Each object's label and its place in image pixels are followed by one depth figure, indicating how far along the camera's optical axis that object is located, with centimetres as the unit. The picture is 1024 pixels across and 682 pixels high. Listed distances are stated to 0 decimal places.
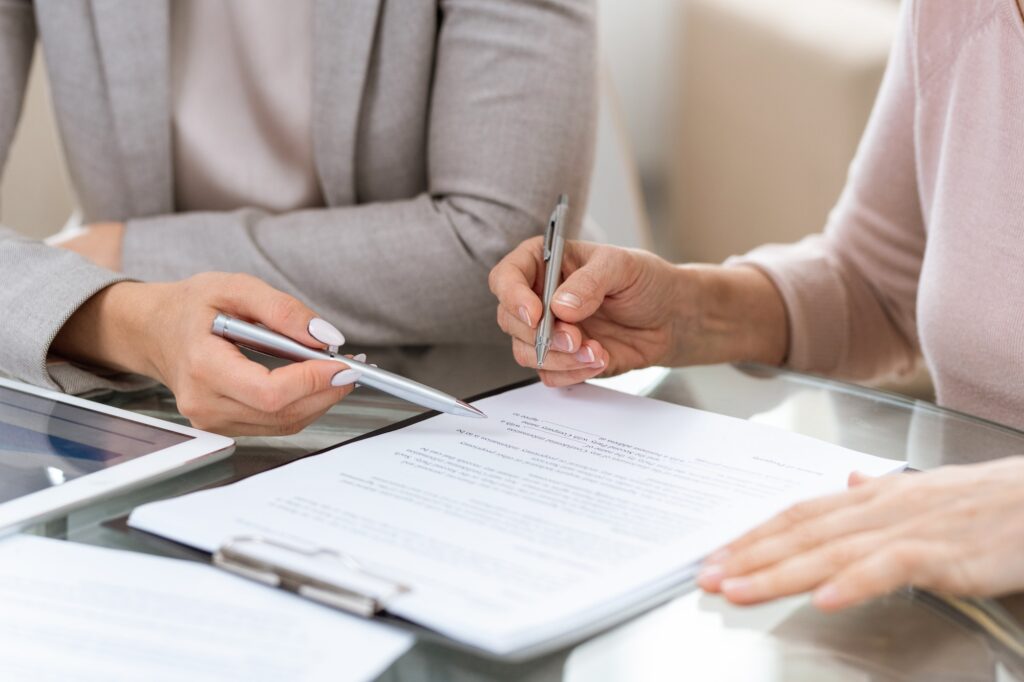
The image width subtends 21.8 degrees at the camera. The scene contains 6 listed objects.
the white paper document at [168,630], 116
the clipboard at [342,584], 117
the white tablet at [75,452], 128
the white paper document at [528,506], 119
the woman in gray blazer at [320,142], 160
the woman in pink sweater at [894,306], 121
